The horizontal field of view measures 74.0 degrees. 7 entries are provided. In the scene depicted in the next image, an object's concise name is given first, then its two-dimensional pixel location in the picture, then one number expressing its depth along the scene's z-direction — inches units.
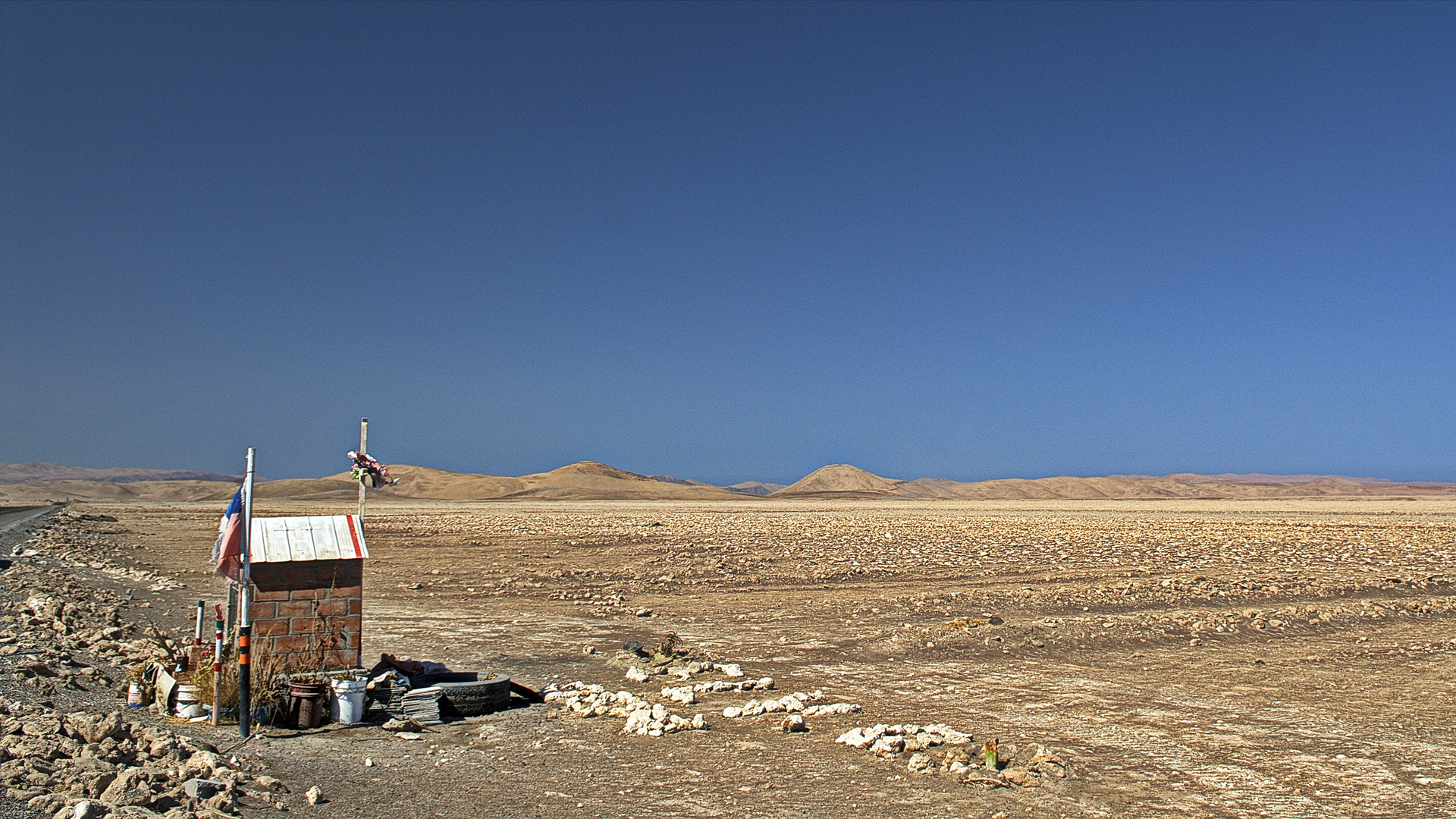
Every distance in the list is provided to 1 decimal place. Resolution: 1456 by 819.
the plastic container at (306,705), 363.3
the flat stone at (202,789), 266.4
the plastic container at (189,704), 370.3
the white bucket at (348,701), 373.1
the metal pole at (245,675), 344.8
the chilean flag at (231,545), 376.5
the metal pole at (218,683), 364.8
